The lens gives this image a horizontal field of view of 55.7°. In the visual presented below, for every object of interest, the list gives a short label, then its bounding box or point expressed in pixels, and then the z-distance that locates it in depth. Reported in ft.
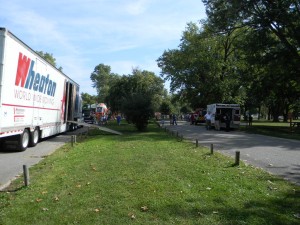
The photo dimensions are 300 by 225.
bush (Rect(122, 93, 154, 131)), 72.33
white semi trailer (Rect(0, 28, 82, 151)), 32.89
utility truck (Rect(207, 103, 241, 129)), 87.37
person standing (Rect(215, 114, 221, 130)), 87.30
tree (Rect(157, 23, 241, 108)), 137.57
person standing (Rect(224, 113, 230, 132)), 85.75
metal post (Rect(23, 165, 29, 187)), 20.35
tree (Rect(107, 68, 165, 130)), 72.46
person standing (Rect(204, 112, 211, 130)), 90.86
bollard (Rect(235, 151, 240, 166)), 28.03
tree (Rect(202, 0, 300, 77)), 74.58
